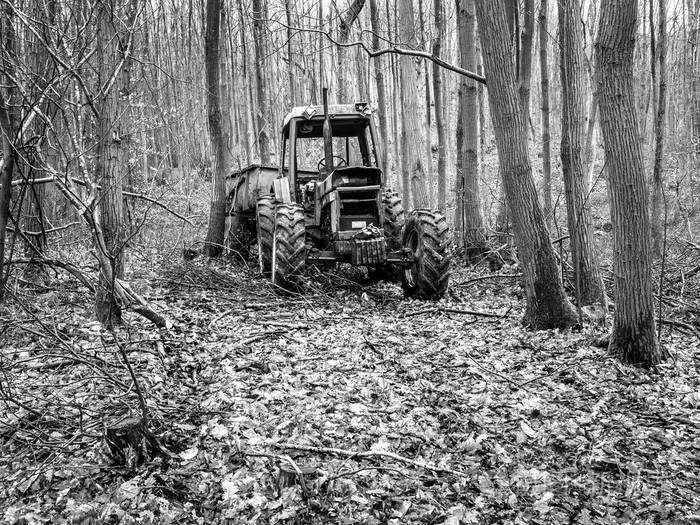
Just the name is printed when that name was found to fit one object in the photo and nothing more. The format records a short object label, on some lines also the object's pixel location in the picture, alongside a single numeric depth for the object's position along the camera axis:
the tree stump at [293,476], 3.03
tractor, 7.31
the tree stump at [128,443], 3.19
